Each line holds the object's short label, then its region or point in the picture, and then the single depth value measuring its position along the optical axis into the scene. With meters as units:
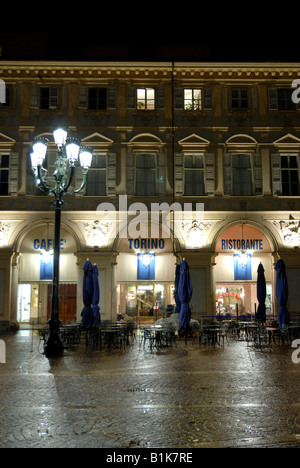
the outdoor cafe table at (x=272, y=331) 16.27
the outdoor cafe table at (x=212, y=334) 16.25
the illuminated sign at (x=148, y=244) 23.97
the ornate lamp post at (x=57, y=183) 14.27
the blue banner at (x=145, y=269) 24.20
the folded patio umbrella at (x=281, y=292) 17.58
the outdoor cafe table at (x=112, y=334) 15.74
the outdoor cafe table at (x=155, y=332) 15.76
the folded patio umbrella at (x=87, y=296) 17.25
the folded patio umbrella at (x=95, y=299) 18.19
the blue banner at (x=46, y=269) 24.02
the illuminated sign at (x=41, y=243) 23.92
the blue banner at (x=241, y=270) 24.20
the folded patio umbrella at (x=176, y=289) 19.58
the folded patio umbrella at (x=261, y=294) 19.84
